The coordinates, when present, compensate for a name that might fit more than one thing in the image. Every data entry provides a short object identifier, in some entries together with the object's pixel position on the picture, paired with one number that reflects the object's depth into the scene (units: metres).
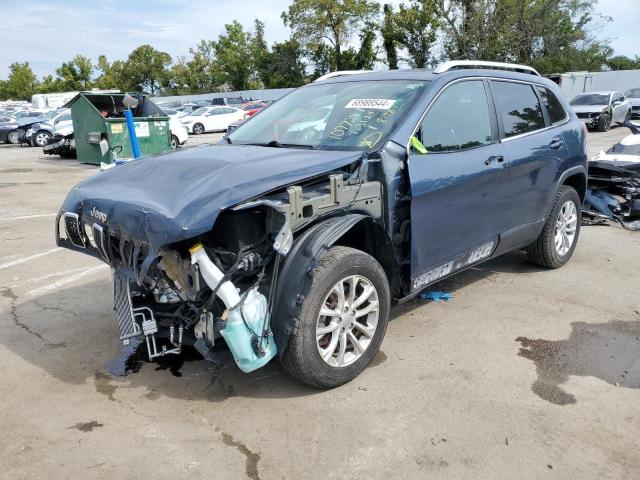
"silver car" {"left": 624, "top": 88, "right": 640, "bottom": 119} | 26.39
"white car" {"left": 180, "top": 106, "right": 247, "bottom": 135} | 28.67
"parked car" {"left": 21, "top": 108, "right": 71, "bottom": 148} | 23.60
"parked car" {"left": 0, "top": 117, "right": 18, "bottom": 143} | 25.83
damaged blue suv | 2.98
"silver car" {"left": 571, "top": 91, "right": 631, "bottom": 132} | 21.56
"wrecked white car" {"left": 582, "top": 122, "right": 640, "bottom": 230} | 7.66
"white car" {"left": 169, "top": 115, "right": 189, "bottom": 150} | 18.41
